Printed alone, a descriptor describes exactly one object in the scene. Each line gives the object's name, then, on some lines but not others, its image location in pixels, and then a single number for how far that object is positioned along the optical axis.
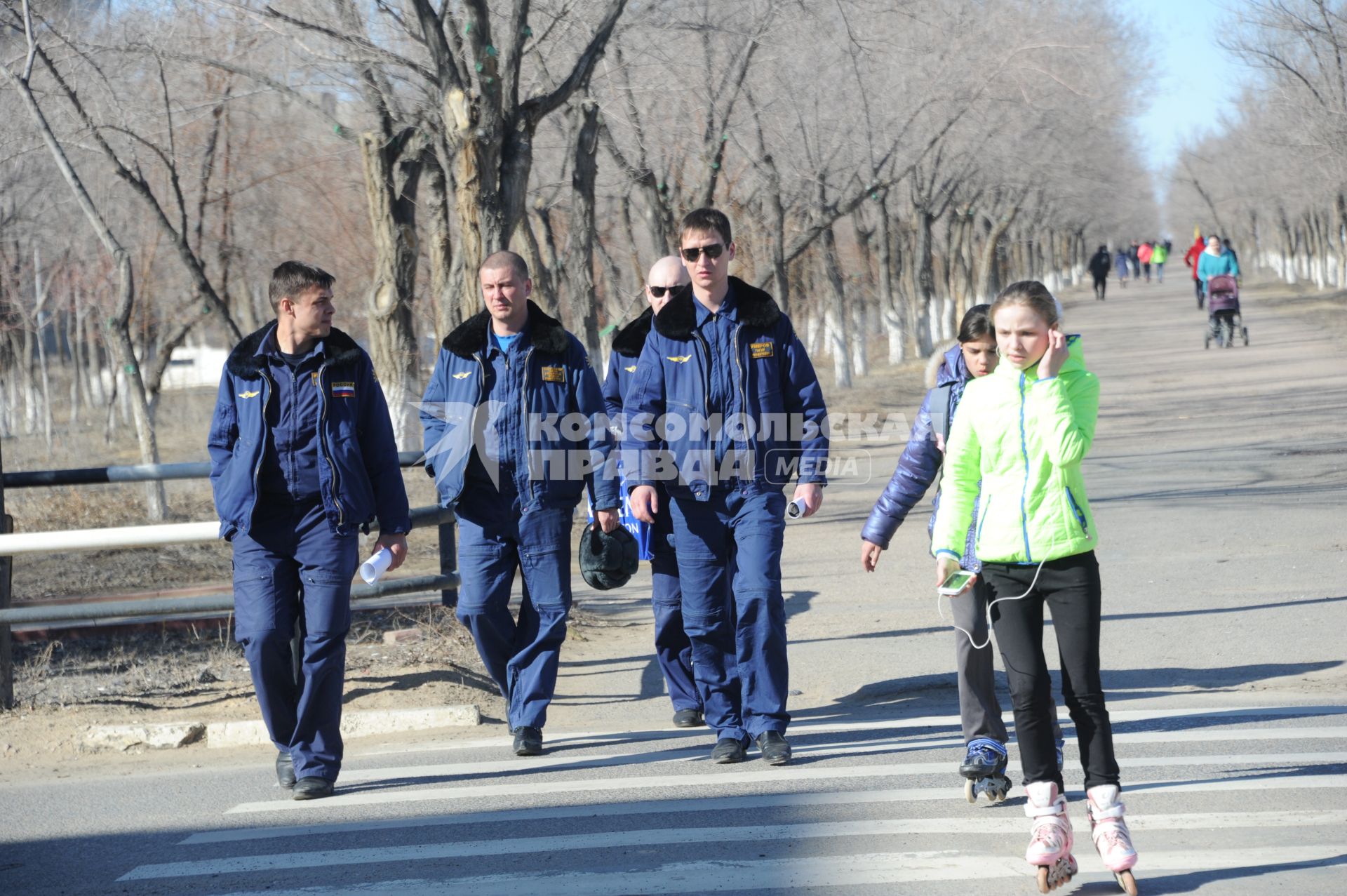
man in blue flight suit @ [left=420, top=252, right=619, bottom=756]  12.95
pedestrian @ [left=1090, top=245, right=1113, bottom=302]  131.62
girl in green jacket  8.90
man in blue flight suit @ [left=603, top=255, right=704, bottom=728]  13.55
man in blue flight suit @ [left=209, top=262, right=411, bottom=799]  11.78
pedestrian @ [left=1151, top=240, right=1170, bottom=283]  164.52
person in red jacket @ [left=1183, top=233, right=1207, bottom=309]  76.50
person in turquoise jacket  54.50
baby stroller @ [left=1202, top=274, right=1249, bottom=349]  56.72
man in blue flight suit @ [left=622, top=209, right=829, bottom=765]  12.18
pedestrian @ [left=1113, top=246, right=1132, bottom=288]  164.87
